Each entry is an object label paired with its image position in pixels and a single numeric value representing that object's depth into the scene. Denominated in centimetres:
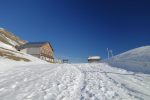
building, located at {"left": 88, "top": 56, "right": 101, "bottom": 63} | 4264
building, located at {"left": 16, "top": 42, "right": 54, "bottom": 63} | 3855
